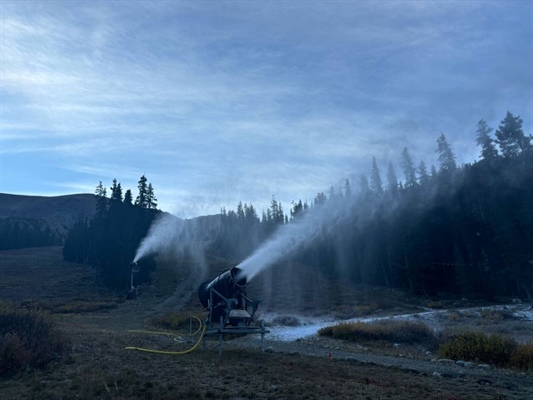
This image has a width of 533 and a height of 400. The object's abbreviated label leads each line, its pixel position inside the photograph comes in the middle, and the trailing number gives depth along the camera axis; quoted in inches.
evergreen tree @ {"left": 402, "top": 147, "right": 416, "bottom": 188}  3050.4
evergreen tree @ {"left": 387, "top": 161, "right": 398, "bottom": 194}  3061.0
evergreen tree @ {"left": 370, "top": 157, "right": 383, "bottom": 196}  3132.4
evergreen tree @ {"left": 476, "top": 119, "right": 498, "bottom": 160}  2337.6
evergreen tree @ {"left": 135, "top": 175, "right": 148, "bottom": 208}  2989.7
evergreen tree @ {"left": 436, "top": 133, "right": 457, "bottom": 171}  2781.5
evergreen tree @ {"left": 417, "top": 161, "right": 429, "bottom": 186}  2963.1
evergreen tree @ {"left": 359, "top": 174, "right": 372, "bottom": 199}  3073.3
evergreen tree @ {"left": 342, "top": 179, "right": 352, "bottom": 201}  3126.7
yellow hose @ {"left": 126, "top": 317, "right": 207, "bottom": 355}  704.2
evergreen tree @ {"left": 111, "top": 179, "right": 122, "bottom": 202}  3102.4
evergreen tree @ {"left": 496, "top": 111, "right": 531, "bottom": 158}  2225.6
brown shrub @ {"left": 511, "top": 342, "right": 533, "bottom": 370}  682.1
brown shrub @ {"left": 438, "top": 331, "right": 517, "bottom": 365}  732.0
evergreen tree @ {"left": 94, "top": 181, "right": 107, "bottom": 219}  3620.1
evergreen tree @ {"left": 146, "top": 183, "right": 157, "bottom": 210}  3049.2
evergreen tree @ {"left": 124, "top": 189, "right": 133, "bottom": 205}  3000.0
